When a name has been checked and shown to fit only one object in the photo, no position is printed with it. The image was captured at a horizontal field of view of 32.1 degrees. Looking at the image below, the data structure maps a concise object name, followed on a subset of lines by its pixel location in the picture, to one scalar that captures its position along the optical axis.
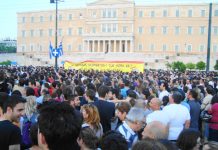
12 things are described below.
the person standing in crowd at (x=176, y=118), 7.01
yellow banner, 30.07
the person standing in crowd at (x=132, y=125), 5.36
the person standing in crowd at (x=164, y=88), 10.95
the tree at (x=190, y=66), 54.03
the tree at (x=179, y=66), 47.47
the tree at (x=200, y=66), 53.56
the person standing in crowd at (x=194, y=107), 8.89
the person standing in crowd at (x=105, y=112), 7.25
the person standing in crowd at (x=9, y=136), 4.13
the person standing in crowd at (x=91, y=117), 5.85
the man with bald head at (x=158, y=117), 6.63
